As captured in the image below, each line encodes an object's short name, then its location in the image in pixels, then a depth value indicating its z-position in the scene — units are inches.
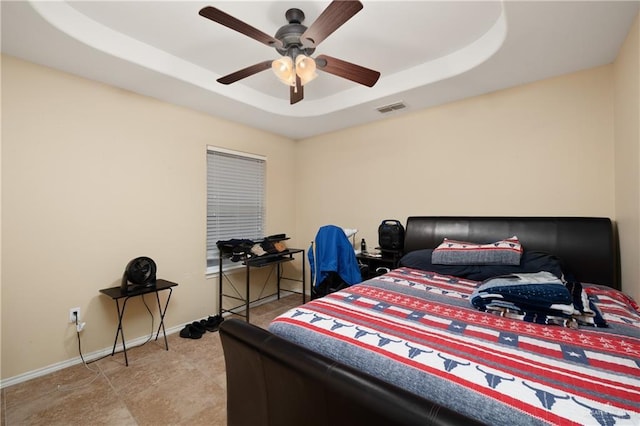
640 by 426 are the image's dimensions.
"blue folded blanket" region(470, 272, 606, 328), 52.6
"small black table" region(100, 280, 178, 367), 92.5
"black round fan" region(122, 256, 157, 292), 95.0
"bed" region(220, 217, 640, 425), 29.6
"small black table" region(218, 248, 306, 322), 122.3
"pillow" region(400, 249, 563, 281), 79.2
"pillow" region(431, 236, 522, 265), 83.9
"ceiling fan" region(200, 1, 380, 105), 61.6
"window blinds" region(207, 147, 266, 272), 133.2
